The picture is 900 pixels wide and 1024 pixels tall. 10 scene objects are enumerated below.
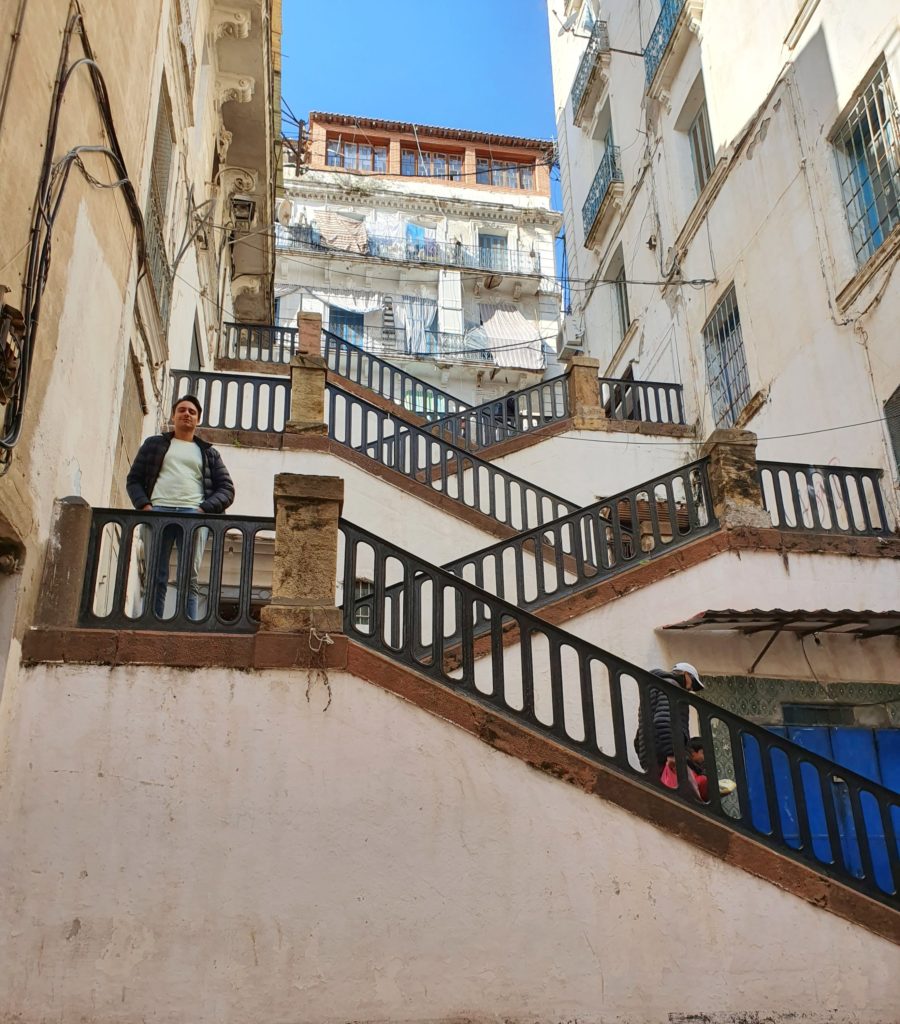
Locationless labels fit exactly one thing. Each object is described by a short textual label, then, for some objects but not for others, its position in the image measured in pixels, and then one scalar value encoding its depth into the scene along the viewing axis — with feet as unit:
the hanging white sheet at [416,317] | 99.25
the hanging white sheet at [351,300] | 99.04
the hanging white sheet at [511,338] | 100.48
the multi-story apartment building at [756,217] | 36.04
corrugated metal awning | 27.58
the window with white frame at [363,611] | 32.96
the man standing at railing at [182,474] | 22.65
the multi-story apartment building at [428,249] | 98.89
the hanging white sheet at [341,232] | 101.81
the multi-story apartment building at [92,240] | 18.07
